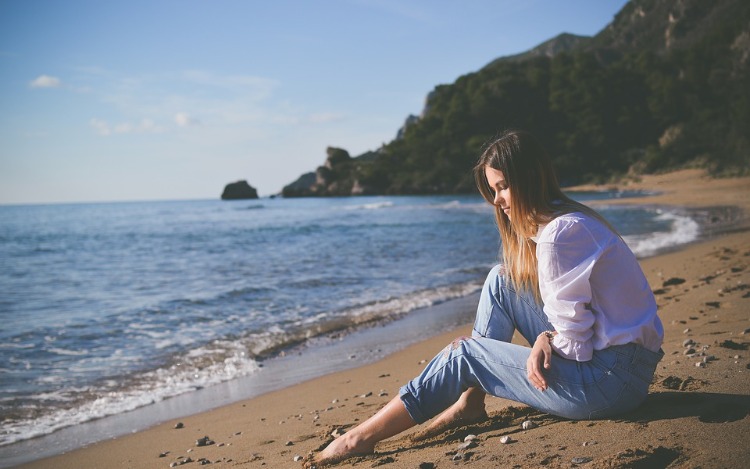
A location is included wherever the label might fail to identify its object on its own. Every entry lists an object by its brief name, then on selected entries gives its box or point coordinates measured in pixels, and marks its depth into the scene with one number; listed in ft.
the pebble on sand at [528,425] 9.16
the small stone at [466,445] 8.82
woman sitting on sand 7.37
